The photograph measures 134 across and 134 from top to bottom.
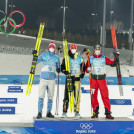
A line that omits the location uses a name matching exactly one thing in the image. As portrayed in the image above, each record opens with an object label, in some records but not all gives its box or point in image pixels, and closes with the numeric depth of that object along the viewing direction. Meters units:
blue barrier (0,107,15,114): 15.31
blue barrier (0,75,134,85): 30.38
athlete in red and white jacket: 13.28
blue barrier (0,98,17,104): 17.84
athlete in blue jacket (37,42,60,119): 13.13
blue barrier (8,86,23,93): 23.20
